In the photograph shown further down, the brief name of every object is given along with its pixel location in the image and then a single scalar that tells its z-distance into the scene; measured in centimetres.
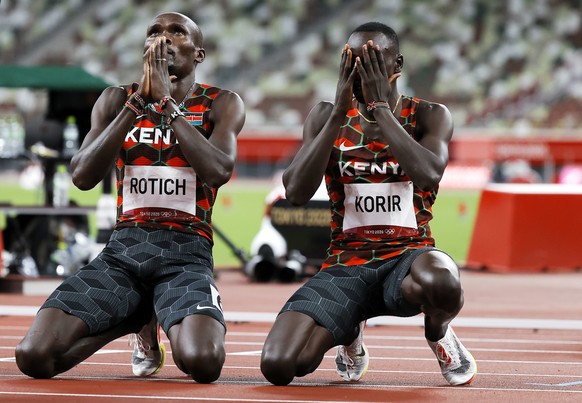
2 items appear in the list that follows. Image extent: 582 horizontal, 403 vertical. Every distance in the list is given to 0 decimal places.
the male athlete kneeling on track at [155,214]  1017
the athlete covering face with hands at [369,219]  992
